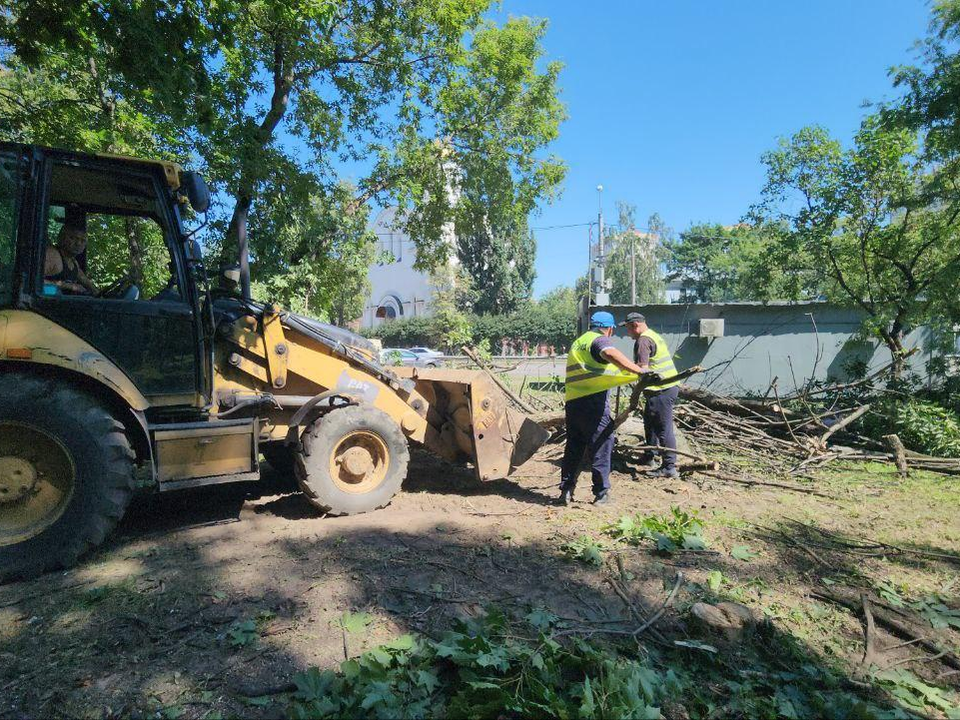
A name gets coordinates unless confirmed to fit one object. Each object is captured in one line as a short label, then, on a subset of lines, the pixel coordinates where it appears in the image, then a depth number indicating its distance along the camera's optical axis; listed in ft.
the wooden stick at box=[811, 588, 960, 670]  9.66
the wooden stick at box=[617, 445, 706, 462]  20.29
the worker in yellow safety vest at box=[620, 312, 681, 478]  20.89
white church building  152.15
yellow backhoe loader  11.80
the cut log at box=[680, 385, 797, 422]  26.63
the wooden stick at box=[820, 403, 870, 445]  23.61
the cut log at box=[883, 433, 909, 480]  21.48
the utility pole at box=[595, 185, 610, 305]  49.47
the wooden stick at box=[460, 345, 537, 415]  25.68
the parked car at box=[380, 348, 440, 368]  44.64
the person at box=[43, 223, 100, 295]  12.69
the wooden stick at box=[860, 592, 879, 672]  9.62
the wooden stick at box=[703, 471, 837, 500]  19.11
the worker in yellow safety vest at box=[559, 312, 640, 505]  16.85
